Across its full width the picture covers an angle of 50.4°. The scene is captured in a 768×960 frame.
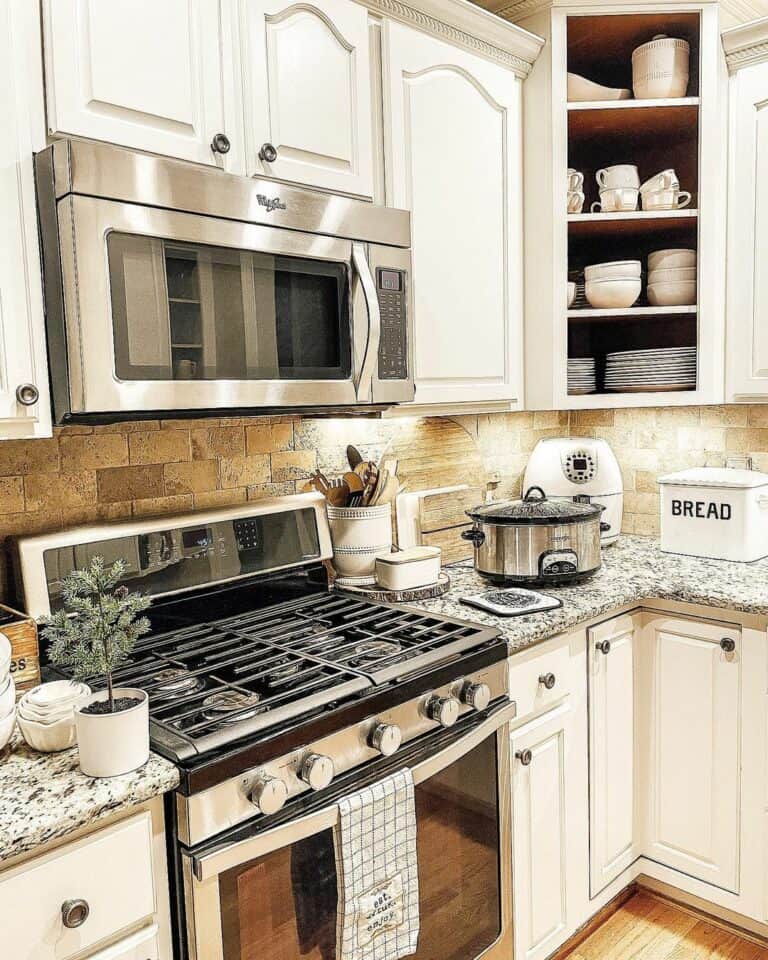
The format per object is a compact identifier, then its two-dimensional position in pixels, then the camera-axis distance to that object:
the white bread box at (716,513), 2.29
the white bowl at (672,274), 2.40
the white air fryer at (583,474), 2.55
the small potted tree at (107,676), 1.14
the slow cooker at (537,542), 2.08
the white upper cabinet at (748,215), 2.26
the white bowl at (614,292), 2.39
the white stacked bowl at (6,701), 1.20
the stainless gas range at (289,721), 1.22
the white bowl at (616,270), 2.40
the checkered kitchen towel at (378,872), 1.35
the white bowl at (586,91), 2.36
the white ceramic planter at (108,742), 1.13
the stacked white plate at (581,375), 2.46
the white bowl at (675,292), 2.41
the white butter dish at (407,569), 1.98
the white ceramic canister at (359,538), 2.05
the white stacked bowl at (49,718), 1.22
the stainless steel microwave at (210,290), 1.34
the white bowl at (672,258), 2.40
